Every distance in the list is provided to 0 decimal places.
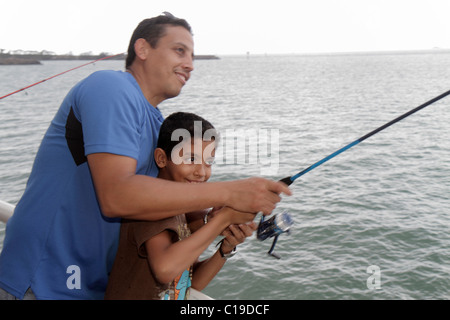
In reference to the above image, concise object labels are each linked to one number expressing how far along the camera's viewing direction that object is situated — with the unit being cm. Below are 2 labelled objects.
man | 168
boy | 187
